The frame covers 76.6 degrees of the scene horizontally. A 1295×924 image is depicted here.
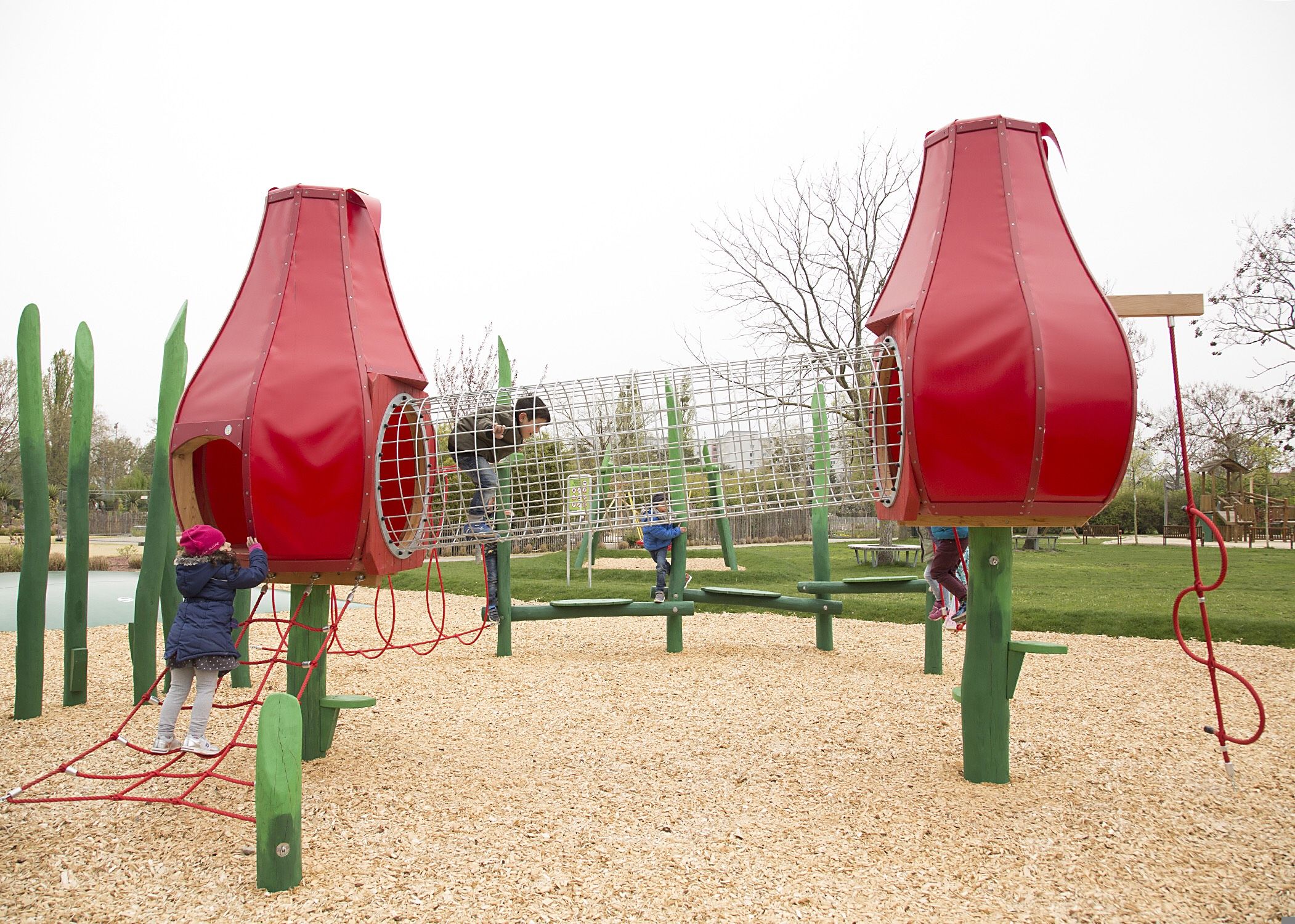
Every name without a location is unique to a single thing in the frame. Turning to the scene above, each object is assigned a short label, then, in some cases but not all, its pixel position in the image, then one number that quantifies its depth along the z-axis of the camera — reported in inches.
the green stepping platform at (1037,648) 163.2
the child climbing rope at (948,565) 260.5
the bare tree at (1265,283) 660.1
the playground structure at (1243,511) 1157.7
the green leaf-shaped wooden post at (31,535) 224.4
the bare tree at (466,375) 986.1
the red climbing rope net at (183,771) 144.3
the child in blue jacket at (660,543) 332.8
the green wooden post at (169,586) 234.8
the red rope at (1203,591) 136.5
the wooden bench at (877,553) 662.6
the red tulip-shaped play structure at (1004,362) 141.9
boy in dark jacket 187.9
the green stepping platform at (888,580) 292.8
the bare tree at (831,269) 779.4
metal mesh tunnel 170.4
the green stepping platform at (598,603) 303.7
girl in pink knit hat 167.8
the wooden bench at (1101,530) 1520.7
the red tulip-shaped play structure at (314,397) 157.9
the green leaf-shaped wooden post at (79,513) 229.9
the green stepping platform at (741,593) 307.3
